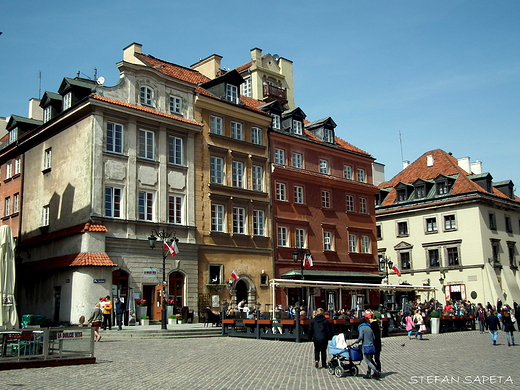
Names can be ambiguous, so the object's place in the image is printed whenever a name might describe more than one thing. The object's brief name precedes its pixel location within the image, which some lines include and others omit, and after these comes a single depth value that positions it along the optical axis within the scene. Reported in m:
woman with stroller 13.92
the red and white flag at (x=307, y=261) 36.62
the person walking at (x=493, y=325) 22.78
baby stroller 14.37
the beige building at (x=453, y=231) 51.56
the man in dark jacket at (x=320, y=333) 15.31
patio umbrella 18.66
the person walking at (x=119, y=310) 26.80
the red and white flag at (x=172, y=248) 29.88
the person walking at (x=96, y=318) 23.64
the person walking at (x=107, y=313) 26.83
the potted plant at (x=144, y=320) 30.50
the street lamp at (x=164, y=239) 27.89
